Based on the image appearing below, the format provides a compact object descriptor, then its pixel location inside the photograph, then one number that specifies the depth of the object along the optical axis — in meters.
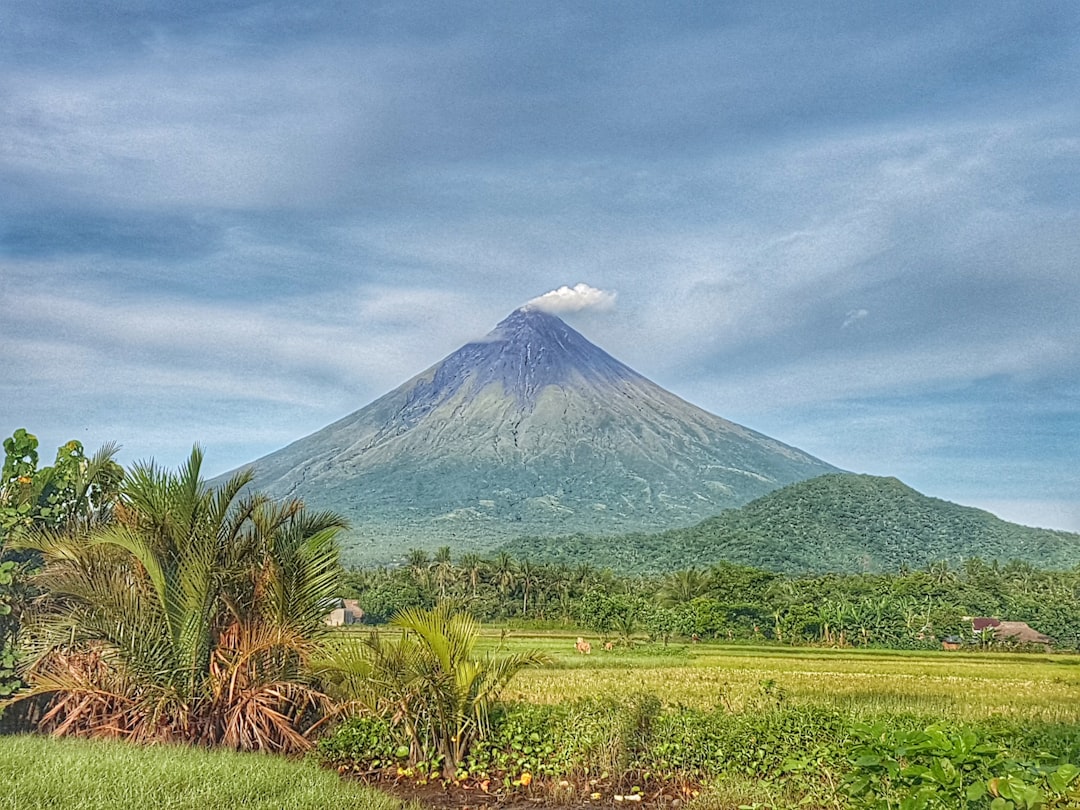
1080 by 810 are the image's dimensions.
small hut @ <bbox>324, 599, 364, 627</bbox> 48.80
